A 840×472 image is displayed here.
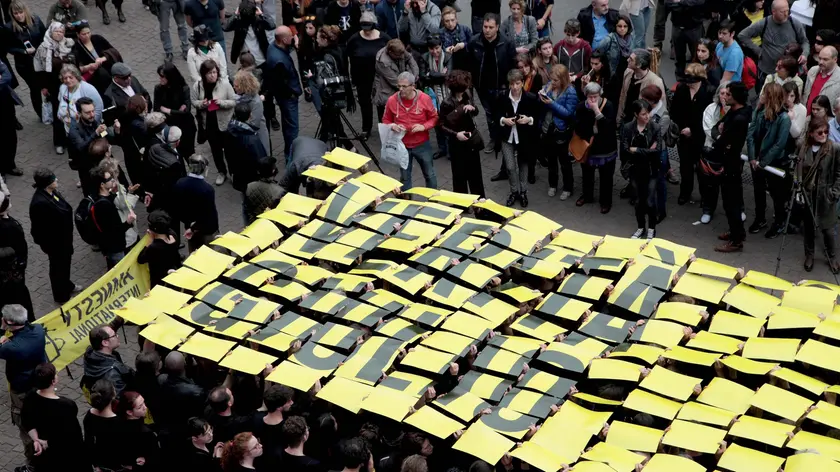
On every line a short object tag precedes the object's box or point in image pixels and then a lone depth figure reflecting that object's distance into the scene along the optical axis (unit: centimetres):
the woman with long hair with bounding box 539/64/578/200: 1554
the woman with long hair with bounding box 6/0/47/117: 1797
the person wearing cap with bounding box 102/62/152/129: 1598
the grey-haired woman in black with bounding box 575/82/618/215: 1516
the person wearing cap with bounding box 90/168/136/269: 1380
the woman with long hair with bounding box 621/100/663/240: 1452
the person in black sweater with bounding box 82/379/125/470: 1037
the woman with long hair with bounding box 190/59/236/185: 1616
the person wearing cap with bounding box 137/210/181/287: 1295
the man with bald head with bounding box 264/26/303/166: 1677
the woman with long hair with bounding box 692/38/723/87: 1591
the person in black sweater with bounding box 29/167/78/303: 1373
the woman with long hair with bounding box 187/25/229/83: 1673
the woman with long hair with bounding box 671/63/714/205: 1512
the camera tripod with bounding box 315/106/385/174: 1641
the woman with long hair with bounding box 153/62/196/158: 1631
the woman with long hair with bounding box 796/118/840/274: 1370
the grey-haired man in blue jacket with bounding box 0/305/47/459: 1163
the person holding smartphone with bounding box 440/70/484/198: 1520
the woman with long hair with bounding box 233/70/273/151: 1549
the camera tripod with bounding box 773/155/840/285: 1372
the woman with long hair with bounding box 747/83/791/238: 1426
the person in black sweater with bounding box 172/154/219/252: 1378
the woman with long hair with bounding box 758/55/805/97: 1481
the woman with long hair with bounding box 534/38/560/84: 1627
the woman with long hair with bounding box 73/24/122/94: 1720
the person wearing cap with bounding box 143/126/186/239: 1470
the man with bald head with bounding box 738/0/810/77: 1655
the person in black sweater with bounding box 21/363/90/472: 1072
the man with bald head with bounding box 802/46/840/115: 1525
